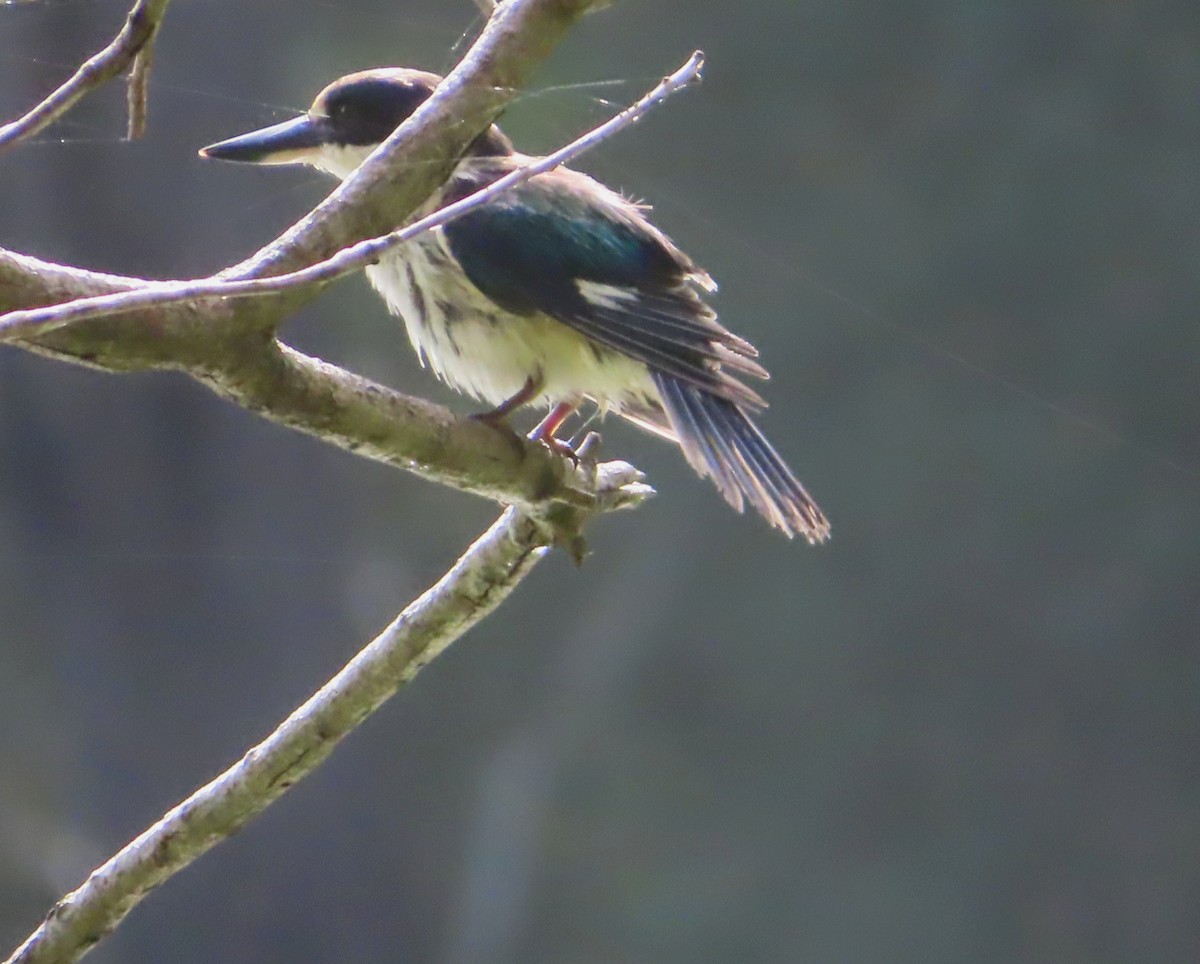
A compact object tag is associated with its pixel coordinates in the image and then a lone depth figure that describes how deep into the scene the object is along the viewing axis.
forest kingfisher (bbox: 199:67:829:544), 6.18
